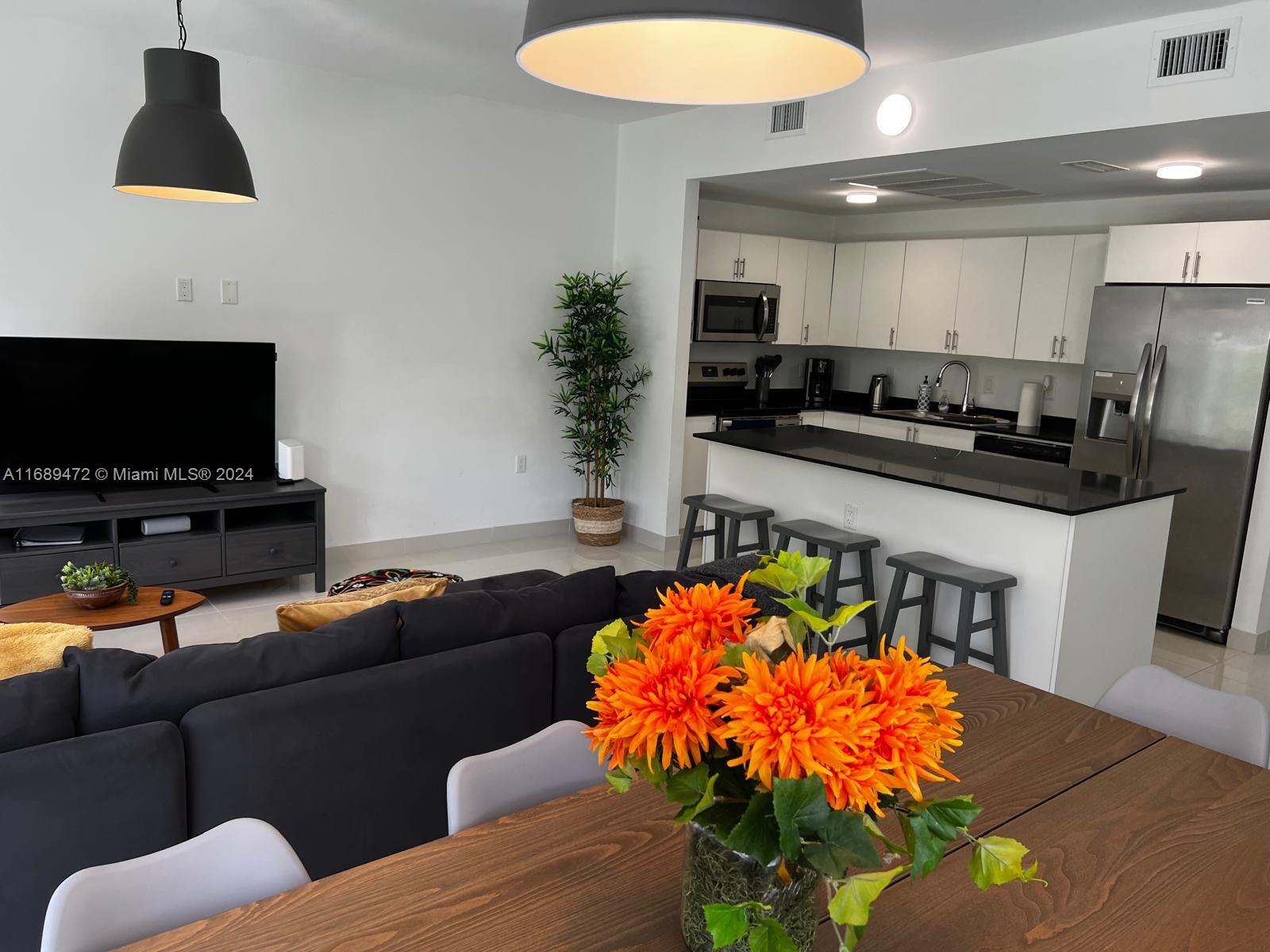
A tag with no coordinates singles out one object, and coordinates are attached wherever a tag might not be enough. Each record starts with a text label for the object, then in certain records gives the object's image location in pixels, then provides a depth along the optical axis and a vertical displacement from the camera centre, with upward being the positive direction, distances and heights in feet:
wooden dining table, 3.89 -2.46
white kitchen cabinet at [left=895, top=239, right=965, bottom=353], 22.35 +1.04
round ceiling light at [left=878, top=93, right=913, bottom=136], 14.64 +3.40
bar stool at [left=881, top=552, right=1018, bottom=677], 11.81 -3.31
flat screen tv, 14.85 -1.88
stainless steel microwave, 22.30 +0.40
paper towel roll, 21.47 -1.35
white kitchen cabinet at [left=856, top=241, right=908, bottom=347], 23.66 +1.09
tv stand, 14.24 -3.79
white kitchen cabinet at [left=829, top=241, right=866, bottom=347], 24.76 +1.07
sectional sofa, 6.09 -3.05
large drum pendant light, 4.45 +1.24
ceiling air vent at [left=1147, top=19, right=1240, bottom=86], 11.34 +3.59
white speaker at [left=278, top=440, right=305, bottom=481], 16.63 -2.70
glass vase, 3.30 -1.93
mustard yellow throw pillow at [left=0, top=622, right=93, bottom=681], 6.89 -2.59
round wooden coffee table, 10.87 -3.67
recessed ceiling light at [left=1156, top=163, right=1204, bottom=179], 15.23 +2.92
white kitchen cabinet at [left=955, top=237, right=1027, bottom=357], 21.07 +1.01
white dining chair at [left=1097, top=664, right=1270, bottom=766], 6.63 -2.57
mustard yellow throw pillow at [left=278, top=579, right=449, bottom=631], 8.39 -2.65
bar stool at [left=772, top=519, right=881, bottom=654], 13.57 -3.12
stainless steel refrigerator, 15.46 -0.97
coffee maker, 26.76 -1.31
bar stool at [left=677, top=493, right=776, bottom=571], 15.61 -3.18
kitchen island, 12.09 -2.59
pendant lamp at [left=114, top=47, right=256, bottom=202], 10.62 +1.79
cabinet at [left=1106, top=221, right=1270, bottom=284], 15.76 +1.70
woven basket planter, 20.44 -4.28
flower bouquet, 2.96 -1.36
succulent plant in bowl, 11.09 -3.36
